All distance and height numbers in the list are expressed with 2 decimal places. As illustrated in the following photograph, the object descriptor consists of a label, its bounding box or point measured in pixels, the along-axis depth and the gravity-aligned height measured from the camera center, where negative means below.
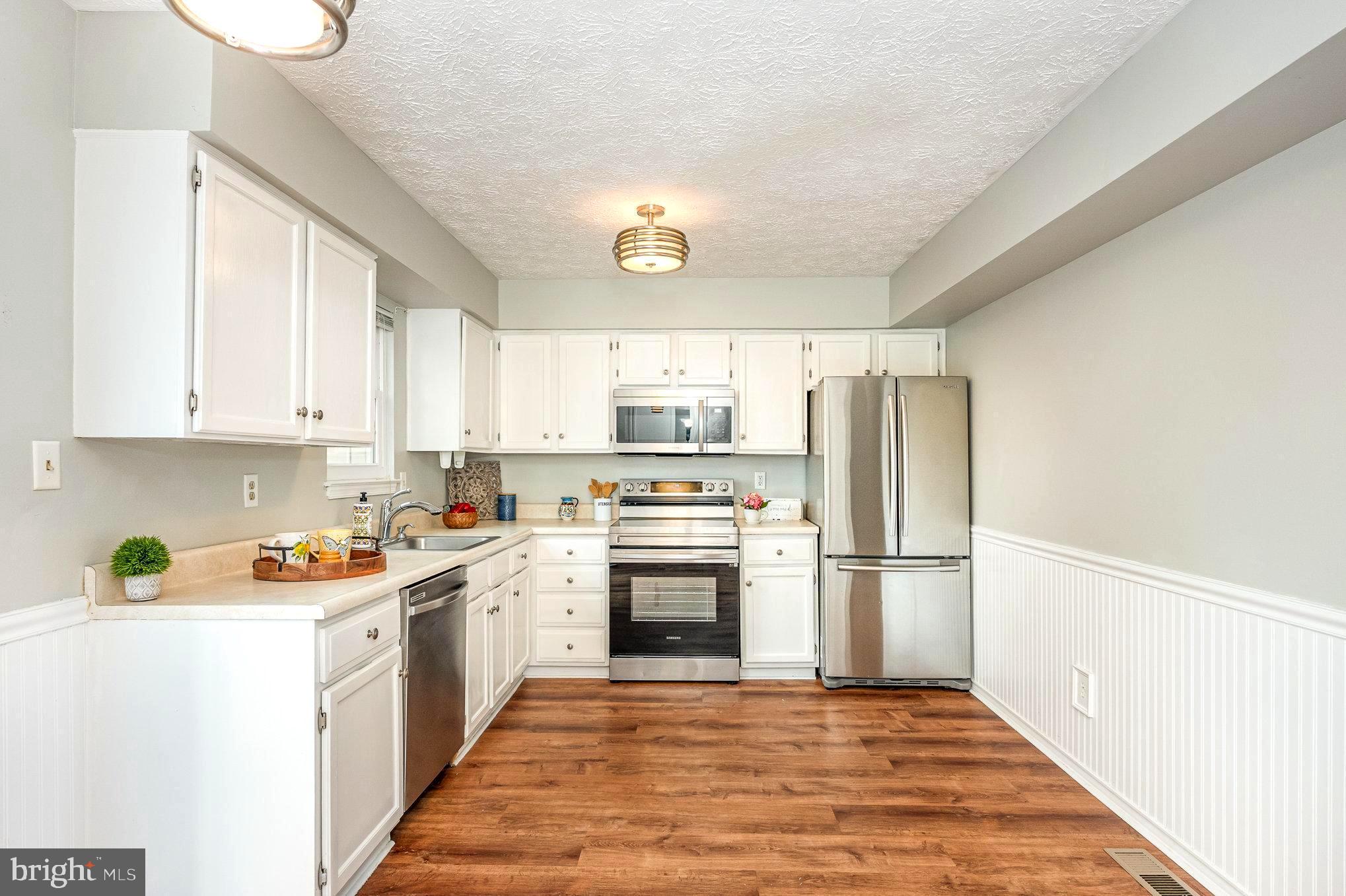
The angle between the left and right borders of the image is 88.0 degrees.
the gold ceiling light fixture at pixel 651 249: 3.12 +0.94
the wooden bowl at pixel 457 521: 4.08 -0.37
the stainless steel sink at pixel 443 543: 3.52 -0.43
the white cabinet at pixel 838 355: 4.55 +0.66
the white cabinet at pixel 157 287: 1.78 +0.45
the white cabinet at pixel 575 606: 4.19 -0.89
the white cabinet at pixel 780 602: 4.15 -0.87
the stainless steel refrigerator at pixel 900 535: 3.98 -0.45
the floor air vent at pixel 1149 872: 2.12 -1.32
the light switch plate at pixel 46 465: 1.70 -0.01
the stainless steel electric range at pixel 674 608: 4.09 -0.89
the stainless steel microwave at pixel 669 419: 4.46 +0.25
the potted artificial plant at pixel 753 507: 4.43 -0.32
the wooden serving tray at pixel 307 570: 2.21 -0.36
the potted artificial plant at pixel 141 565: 1.84 -0.28
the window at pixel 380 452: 3.27 +0.04
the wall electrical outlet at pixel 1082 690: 2.79 -0.96
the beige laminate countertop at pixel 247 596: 1.84 -0.39
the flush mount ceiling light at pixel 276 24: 1.21 +0.79
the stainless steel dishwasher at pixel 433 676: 2.46 -0.83
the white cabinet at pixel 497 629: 3.13 -0.86
